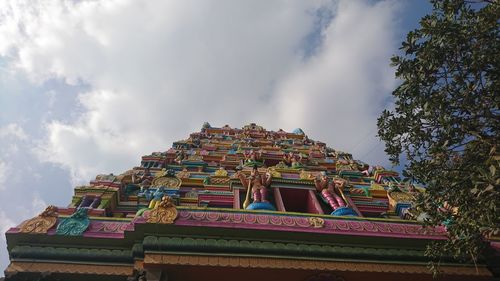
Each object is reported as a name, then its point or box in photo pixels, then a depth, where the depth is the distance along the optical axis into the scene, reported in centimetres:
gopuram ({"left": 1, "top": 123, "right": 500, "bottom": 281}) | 717
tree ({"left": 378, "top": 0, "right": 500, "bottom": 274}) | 666
